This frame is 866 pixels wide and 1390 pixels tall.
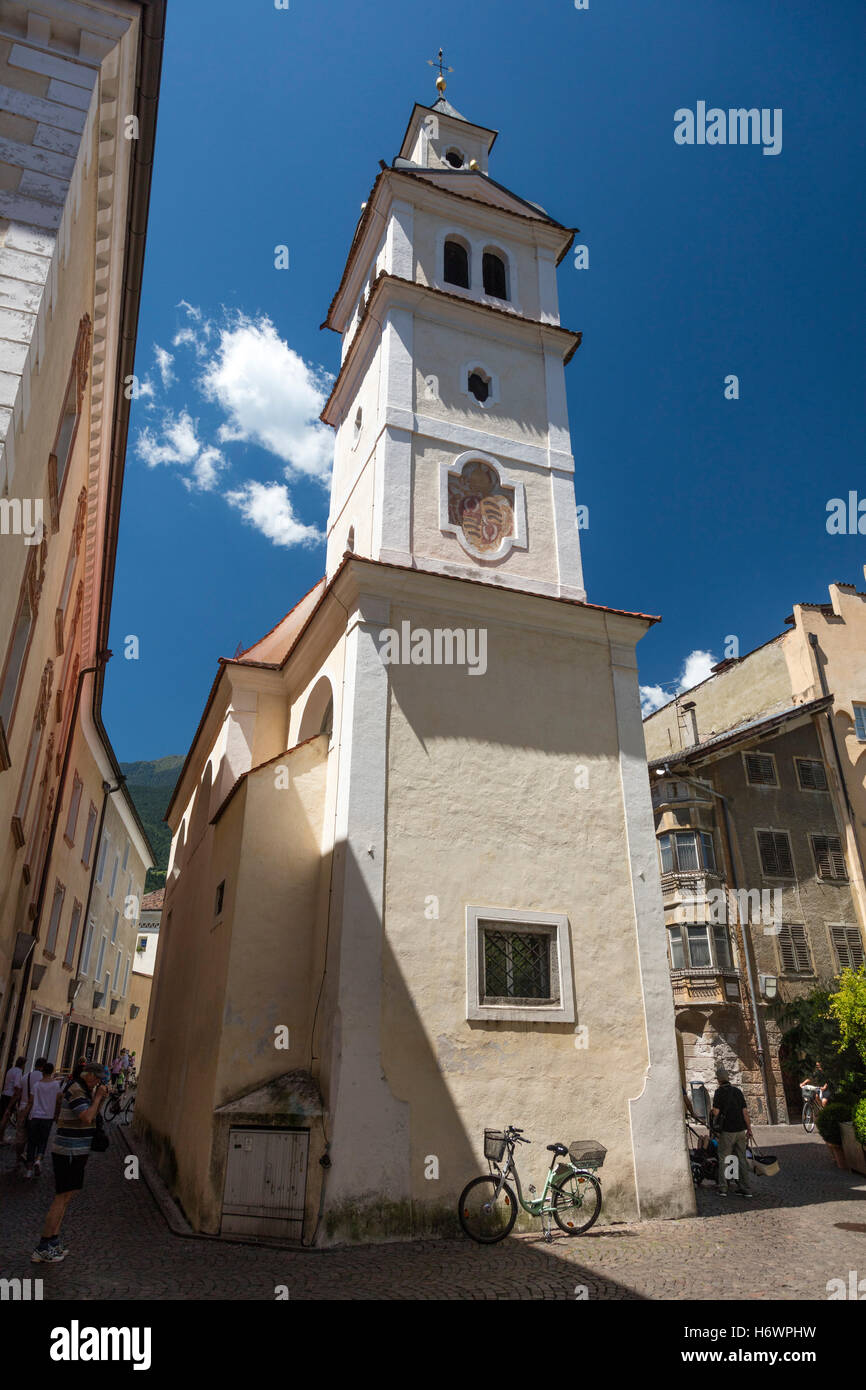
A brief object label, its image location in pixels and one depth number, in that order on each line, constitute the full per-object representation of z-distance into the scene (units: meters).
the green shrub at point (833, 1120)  14.20
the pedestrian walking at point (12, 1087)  14.29
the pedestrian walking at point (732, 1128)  11.49
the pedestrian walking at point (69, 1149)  7.50
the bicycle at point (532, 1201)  8.82
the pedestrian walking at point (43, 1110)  11.93
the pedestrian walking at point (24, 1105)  13.05
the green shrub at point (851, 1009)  13.63
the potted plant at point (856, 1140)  13.06
